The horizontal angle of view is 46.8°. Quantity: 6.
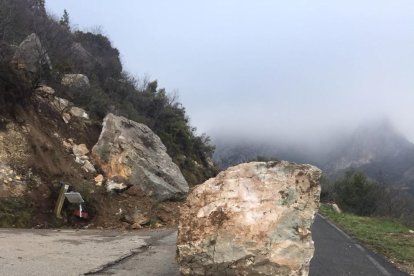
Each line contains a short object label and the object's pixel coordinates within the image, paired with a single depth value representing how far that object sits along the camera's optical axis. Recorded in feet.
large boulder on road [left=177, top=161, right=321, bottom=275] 21.94
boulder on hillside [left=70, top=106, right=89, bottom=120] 66.86
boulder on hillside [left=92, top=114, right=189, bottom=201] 59.06
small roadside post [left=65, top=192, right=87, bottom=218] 44.74
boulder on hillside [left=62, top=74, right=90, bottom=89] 78.55
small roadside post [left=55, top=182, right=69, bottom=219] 44.19
